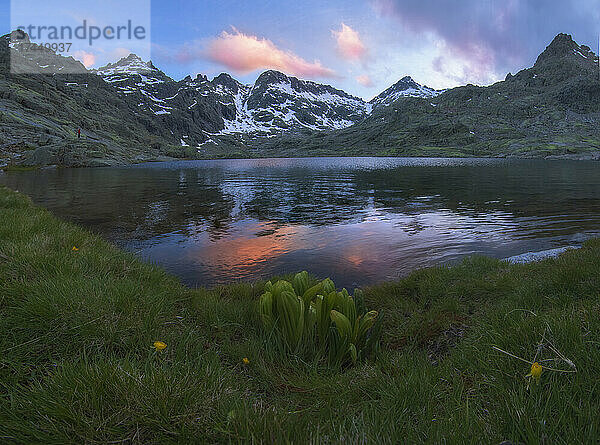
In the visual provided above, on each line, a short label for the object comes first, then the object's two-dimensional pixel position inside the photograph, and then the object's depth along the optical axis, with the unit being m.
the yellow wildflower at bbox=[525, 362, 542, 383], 2.30
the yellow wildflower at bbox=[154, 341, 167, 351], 3.27
